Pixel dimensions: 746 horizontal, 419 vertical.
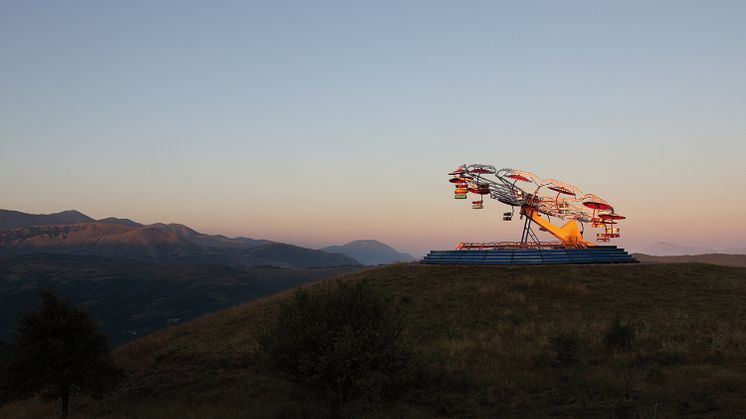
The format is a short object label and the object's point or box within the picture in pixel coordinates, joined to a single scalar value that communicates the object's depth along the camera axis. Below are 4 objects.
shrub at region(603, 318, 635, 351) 30.58
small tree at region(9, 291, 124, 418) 24.69
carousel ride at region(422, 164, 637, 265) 53.94
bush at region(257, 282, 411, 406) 19.31
